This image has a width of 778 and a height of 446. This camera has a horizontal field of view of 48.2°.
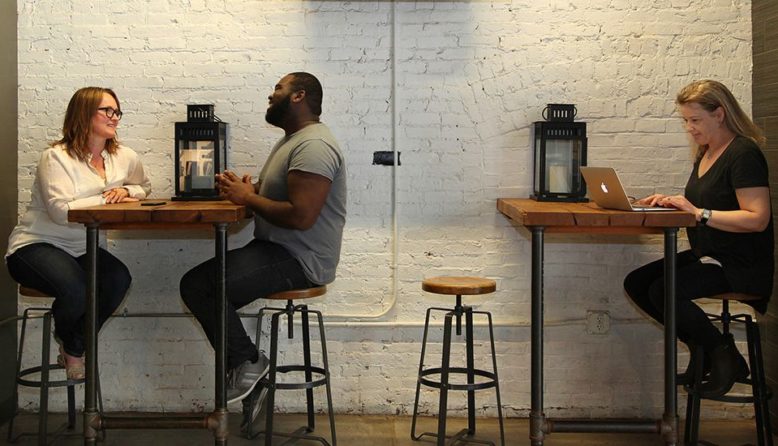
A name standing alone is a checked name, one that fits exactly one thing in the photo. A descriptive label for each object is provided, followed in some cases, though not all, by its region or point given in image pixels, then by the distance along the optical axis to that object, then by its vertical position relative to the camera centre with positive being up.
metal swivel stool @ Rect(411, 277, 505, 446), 3.76 -0.58
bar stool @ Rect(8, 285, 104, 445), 3.90 -0.75
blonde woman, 3.60 -0.01
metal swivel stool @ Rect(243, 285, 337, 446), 3.80 -0.72
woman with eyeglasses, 3.86 -0.01
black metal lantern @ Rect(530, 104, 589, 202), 4.32 +0.32
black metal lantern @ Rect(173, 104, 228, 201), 4.32 +0.31
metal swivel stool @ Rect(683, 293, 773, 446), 3.74 -0.71
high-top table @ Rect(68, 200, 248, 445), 3.51 -0.16
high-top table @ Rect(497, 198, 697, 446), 3.40 -0.20
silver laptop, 3.46 +0.12
